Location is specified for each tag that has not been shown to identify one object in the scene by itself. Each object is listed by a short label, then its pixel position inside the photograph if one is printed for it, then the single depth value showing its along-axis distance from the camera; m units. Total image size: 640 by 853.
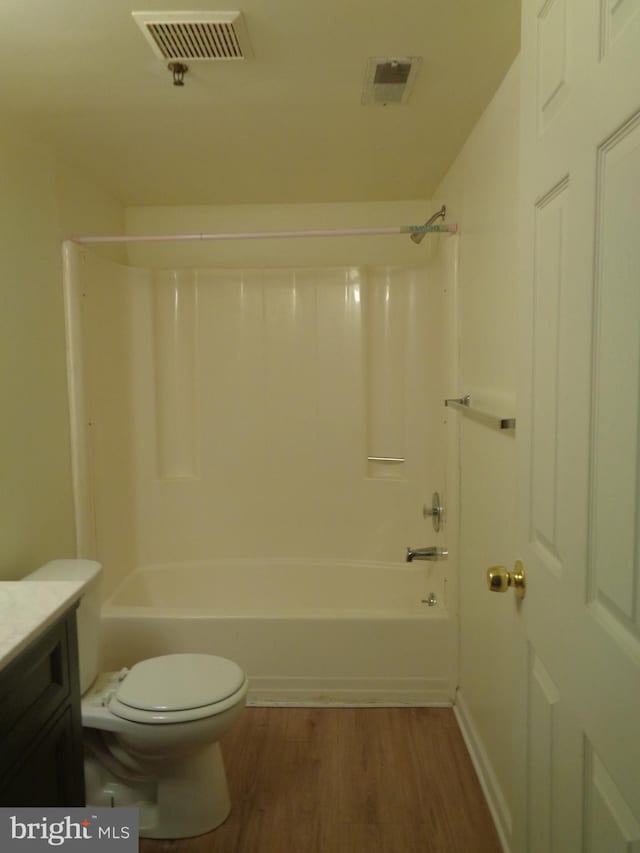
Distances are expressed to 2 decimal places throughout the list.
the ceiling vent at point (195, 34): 1.34
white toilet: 1.67
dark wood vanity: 1.13
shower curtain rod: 2.27
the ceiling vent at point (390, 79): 1.55
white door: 0.70
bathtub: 2.36
